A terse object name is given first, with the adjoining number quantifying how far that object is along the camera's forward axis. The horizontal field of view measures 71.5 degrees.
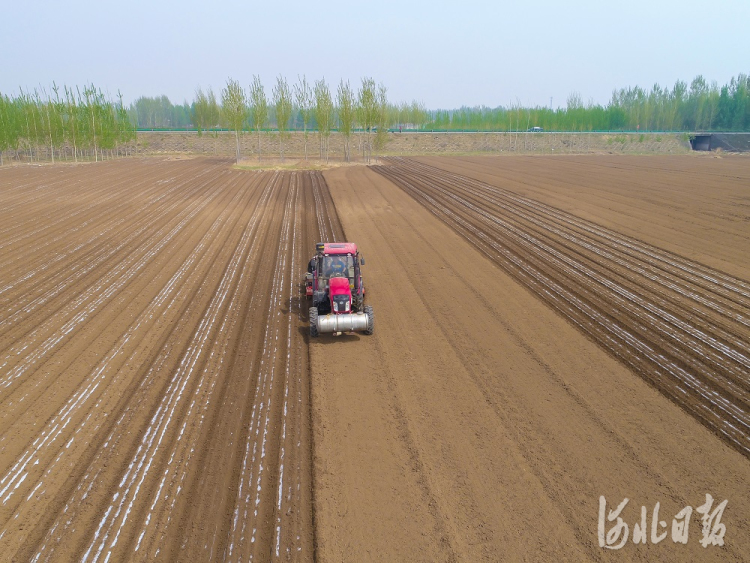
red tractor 12.55
